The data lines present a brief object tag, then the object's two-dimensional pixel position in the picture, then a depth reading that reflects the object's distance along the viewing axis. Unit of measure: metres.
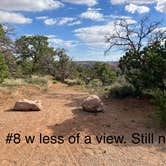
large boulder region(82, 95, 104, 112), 6.08
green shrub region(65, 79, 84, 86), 15.60
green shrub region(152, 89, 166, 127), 4.85
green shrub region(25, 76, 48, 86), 12.61
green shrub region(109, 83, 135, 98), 7.86
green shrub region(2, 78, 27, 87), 10.74
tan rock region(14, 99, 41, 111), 6.16
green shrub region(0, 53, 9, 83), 7.85
